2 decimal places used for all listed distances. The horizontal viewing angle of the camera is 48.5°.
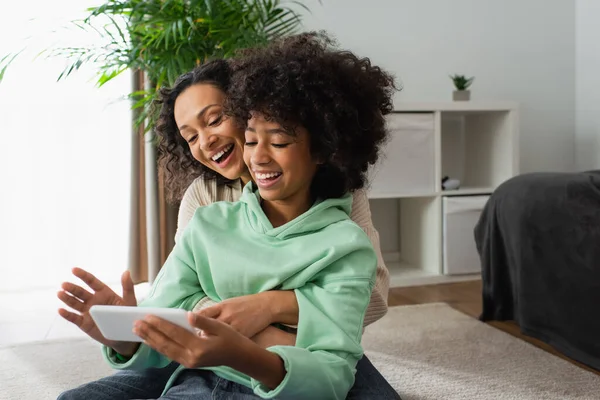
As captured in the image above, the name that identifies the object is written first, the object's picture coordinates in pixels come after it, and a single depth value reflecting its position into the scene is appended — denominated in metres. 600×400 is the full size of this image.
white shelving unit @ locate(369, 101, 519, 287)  2.99
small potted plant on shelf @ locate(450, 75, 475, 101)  3.14
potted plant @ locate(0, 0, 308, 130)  2.28
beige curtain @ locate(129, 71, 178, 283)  2.93
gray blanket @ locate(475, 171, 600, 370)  1.86
